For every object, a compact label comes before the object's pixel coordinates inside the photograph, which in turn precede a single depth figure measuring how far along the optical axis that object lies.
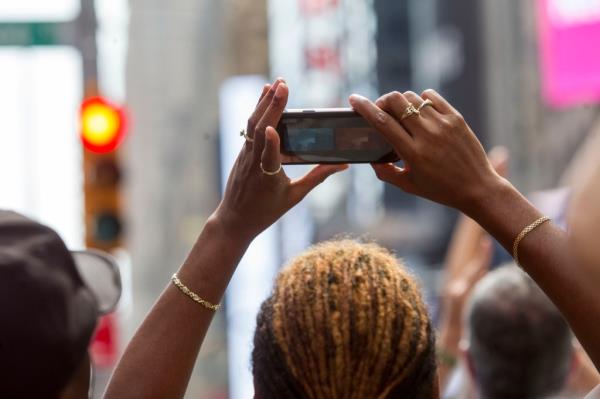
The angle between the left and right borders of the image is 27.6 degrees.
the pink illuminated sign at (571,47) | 15.91
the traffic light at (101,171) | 12.16
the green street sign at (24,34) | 11.31
